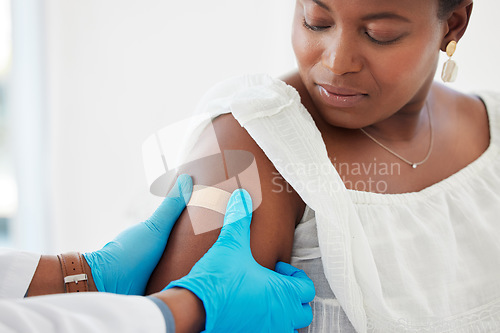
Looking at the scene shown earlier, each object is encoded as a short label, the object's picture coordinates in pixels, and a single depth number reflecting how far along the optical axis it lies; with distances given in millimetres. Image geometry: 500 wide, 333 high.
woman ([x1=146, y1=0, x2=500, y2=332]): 1035
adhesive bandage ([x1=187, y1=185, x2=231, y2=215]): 1051
